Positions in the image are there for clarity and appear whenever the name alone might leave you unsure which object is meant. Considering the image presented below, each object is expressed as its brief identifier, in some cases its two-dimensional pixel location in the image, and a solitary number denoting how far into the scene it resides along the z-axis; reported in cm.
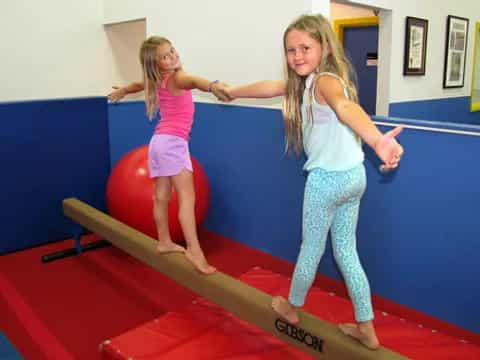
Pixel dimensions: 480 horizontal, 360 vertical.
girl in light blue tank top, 189
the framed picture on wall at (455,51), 507
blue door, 573
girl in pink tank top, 254
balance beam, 201
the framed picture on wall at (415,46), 433
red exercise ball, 371
